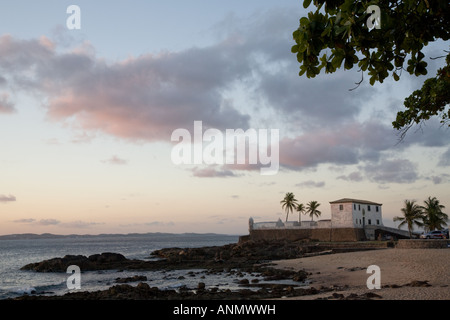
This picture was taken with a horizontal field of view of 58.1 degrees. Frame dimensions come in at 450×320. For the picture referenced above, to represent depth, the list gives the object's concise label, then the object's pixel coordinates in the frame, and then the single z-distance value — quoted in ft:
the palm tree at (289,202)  318.04
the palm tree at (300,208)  318.53
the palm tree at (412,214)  212.64
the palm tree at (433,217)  227.40
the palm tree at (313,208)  294.46
